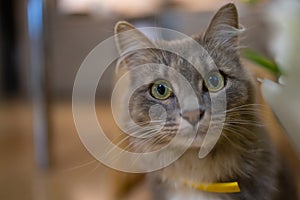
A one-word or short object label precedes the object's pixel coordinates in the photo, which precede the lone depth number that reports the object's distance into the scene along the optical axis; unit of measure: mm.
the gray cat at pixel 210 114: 542
